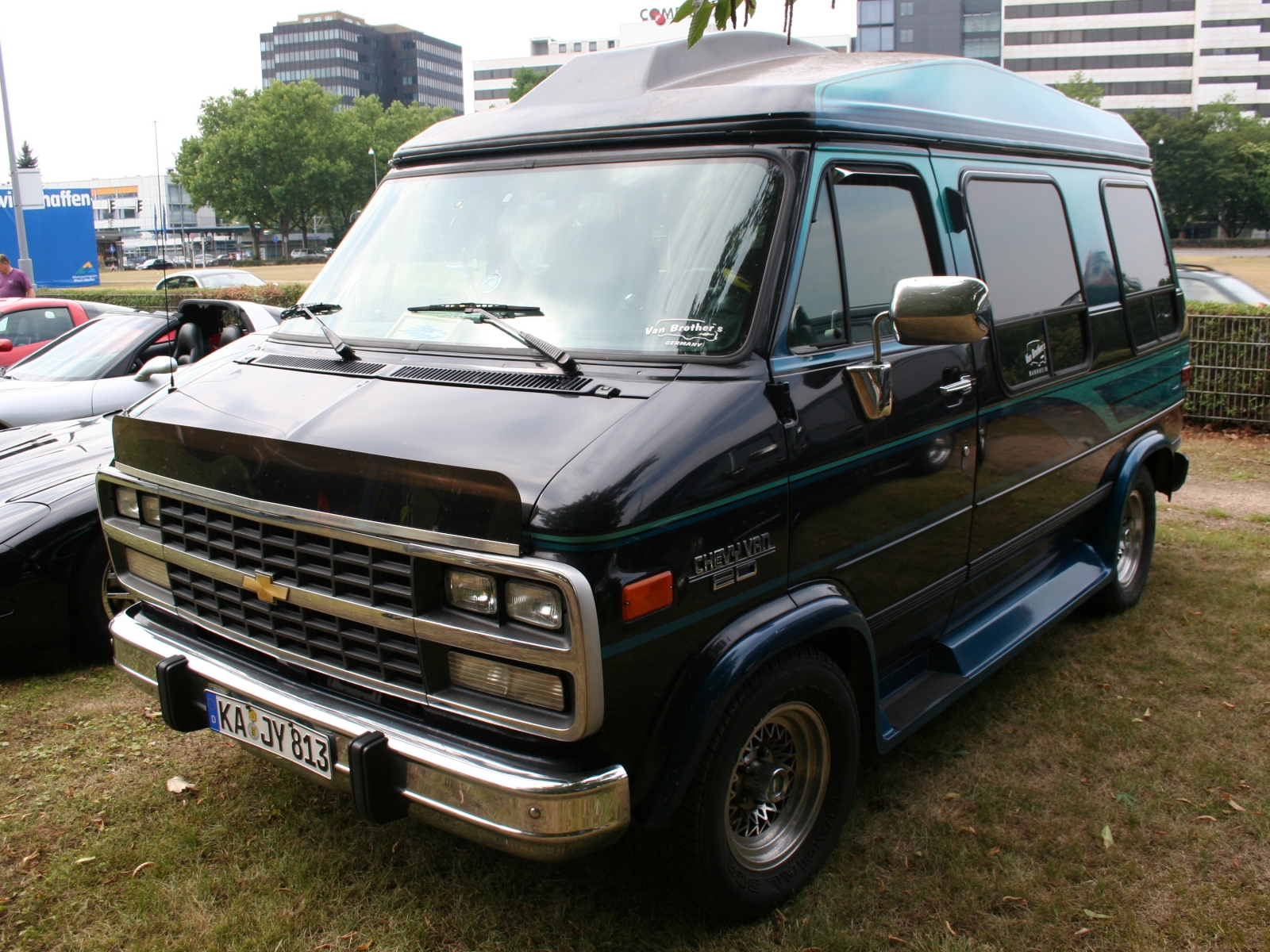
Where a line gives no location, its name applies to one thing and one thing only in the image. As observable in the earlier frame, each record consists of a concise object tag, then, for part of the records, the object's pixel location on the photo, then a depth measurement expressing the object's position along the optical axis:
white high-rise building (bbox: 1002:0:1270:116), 99.75
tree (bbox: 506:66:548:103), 77.31
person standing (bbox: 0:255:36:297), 15.16
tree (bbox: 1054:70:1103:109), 81.56
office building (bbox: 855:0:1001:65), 106.31
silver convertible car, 7.14
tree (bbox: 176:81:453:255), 79.50
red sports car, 11.55
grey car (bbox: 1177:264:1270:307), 11.71
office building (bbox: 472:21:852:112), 122.94
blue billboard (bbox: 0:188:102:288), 27.59
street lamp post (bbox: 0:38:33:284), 22.56
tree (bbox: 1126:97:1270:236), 75.56
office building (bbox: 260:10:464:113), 149.12
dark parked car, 4.74
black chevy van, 2.55
